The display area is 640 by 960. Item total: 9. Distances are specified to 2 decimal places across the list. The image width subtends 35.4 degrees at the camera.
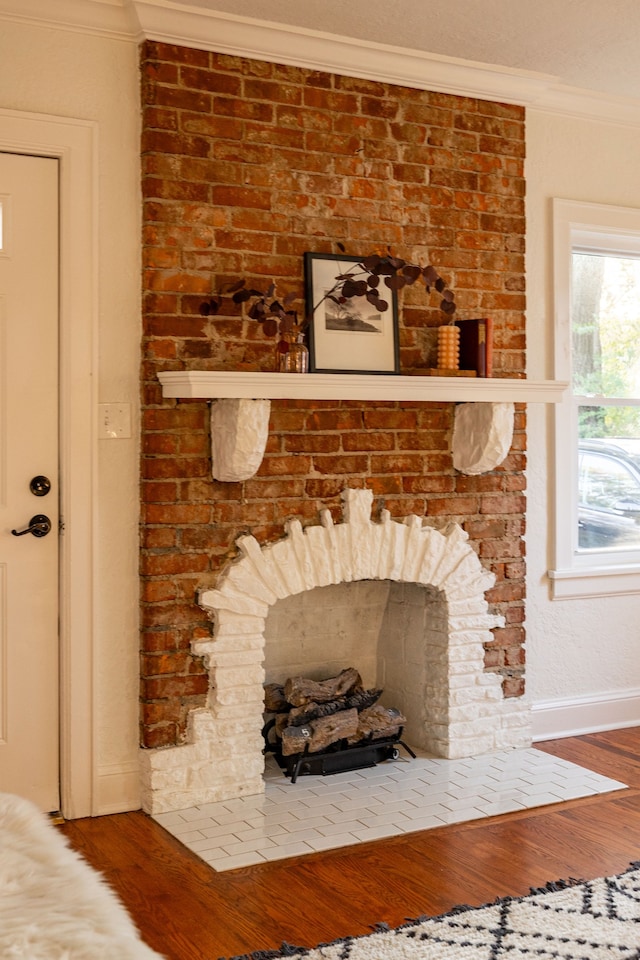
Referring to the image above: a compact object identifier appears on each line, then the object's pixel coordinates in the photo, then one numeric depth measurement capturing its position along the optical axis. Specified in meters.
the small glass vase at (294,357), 3.19
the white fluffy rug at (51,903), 1.22
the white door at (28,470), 3.05
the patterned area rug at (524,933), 2.27
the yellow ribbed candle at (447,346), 3.50
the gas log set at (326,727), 3.43
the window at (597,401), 4.02
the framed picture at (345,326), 3.34
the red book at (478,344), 3.52
